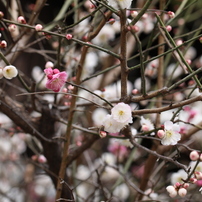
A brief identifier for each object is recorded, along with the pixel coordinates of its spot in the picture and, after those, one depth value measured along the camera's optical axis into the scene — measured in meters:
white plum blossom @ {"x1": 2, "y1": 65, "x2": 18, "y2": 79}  1.06
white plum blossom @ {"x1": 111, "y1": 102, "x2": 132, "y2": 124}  1.05
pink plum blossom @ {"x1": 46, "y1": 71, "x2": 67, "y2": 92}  1.05
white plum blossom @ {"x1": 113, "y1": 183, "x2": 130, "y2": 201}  1.97
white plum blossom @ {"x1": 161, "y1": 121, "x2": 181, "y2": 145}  1.07
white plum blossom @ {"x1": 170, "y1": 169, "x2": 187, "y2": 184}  1.22
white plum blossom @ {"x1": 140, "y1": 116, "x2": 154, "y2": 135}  1.12
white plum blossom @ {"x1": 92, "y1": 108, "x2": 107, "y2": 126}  1.55
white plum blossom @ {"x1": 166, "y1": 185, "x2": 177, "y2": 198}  1.07
